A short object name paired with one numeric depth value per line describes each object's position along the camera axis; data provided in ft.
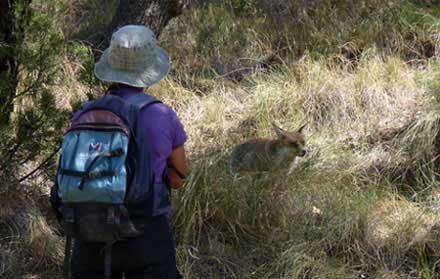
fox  48.06
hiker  25.70
